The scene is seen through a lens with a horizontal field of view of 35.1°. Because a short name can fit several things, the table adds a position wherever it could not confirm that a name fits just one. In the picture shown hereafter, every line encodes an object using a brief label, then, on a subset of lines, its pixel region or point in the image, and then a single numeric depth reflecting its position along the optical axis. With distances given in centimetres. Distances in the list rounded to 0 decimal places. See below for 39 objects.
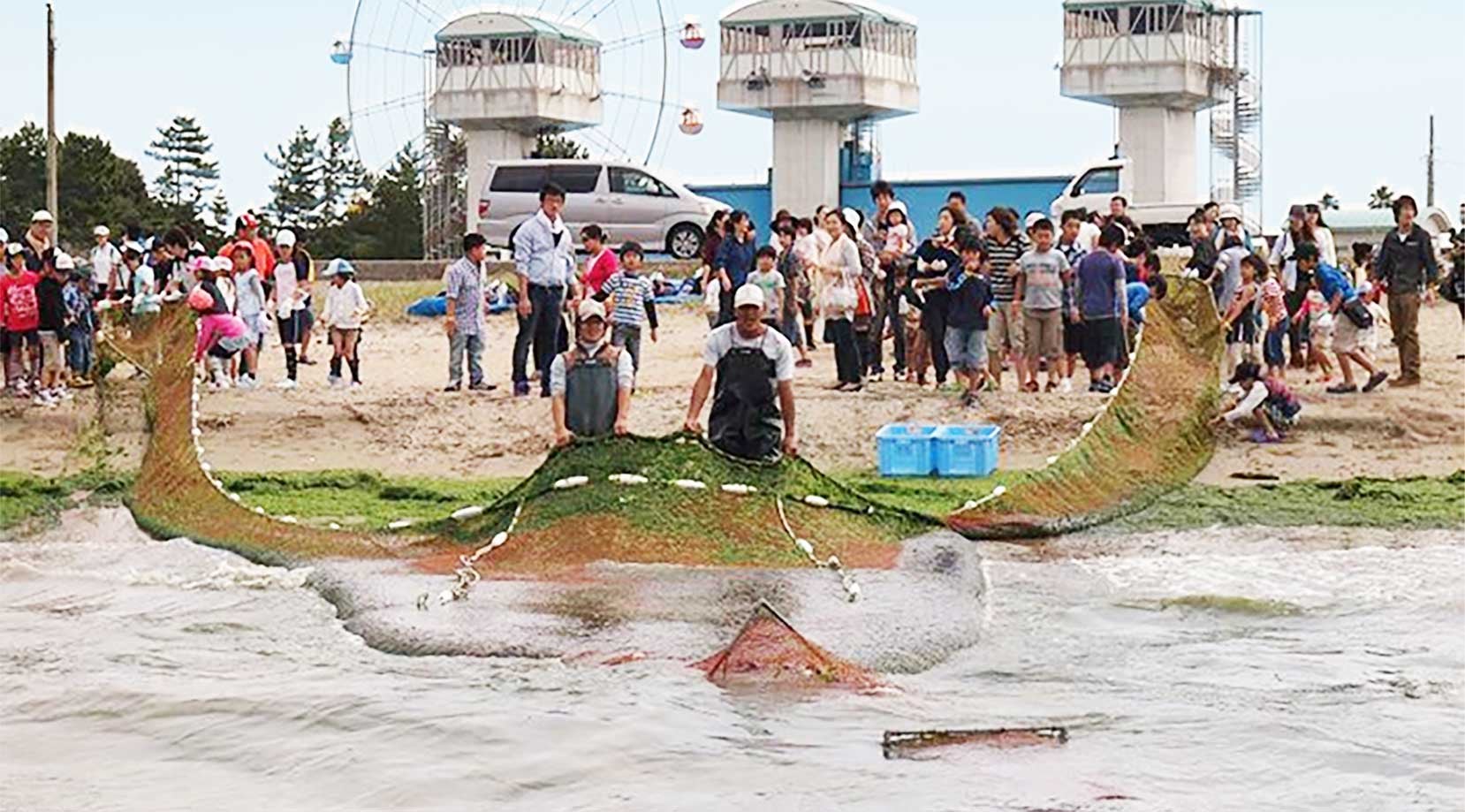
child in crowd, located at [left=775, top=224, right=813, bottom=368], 2225
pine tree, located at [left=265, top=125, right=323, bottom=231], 9225
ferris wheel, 6425
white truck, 4125
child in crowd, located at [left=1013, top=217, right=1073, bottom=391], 1986
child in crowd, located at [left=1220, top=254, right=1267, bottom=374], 2009
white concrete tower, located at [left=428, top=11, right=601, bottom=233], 6794
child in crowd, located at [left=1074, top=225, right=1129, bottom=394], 1992
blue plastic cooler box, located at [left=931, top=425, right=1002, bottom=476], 1759
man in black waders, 1412
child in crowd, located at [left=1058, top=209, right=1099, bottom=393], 2027
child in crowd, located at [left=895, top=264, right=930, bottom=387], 2123
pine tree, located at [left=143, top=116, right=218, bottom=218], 9050
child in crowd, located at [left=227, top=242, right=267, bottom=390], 2281
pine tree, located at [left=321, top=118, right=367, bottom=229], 9312
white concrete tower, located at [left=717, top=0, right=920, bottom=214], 6488
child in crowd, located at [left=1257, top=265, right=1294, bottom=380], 2022
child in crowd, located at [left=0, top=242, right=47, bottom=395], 2159
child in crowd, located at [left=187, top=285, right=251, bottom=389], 2122
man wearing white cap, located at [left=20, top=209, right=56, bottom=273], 2208
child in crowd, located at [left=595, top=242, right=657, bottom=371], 2042
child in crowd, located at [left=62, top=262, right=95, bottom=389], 2197
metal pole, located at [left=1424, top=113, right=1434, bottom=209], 7562
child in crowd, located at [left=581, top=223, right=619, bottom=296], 2122
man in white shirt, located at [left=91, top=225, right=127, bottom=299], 2562
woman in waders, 1555
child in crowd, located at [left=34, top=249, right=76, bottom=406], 2169
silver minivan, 4022
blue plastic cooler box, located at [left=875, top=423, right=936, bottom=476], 1767
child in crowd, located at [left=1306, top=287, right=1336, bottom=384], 2138
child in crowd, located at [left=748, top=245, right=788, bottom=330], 2103
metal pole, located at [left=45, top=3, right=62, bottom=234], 4338
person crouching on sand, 1881
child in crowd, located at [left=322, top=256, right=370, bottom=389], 2258
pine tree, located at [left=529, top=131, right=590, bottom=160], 7406
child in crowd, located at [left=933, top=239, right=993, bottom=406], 1961
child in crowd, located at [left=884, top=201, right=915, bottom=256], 2164
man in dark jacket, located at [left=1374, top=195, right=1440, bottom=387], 2045
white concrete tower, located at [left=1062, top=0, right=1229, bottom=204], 6388
